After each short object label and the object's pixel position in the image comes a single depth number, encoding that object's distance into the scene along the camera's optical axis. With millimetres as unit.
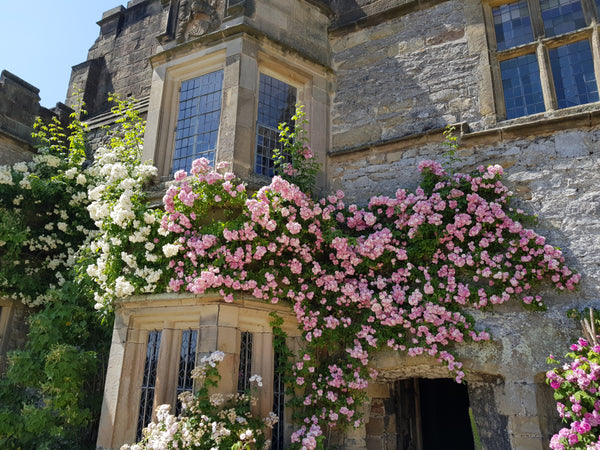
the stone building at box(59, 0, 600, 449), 5047
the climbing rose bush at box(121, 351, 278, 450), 4305
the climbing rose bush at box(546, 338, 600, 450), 4203
